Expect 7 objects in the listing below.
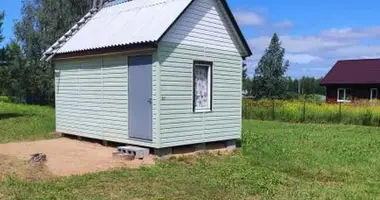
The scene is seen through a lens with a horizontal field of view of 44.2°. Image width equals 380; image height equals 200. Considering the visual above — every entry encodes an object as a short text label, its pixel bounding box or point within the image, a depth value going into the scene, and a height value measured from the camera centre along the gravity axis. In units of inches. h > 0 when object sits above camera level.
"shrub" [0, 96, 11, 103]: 1655.0 -33.7
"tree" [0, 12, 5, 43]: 899.4 +136.2
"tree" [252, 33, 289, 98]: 1852.9 +62.2
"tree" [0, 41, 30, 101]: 1217.4 +39.8
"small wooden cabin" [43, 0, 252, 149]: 439.5 +17.3
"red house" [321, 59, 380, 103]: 1489.9 +36.8
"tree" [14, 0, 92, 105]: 1315.2 +173.2
